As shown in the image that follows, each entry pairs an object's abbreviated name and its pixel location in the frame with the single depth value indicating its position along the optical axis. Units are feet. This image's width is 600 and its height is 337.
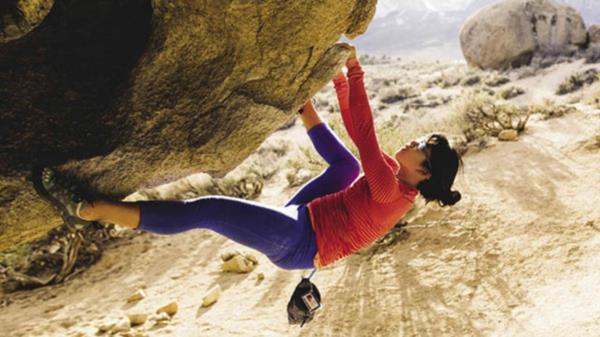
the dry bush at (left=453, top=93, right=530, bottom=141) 25.84
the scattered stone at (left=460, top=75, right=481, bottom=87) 55.36
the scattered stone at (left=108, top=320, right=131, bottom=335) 13.46
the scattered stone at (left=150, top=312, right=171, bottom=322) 14.10
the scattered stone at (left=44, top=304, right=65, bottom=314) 15.98
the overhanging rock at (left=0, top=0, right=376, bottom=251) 6.53
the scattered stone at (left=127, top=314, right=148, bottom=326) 13.92
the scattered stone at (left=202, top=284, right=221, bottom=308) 15.20
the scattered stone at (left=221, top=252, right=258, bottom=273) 17.54
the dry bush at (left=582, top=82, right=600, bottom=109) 27.96
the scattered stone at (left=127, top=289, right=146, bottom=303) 16.20
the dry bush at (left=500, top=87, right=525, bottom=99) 43.04
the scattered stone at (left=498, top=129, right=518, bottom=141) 24.27
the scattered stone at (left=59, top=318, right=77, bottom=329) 14.61
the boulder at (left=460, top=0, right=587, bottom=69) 57.41
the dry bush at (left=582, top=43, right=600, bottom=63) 50.49
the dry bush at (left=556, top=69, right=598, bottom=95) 40.98
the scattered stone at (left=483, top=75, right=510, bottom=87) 50.05
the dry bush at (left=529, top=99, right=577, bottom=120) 27.58
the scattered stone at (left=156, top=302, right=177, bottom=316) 14.77
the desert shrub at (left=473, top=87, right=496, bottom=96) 45.42
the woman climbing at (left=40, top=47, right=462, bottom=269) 7.27
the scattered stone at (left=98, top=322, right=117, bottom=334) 13.67
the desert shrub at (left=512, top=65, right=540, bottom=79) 51.31
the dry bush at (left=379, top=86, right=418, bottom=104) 52.95
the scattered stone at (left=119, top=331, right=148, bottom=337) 12.91
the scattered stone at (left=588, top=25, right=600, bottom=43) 59.21
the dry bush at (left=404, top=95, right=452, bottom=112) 46.63
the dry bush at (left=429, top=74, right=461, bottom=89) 57.82
